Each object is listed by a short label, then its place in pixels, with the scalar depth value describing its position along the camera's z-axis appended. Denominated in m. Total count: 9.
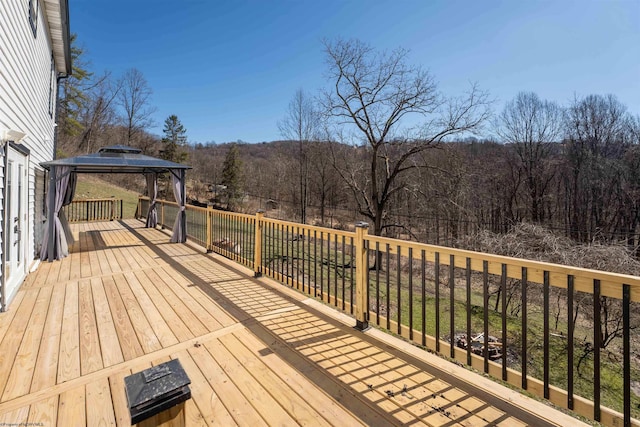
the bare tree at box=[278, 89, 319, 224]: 18.88
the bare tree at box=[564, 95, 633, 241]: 18.88
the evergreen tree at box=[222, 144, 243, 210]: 29.50
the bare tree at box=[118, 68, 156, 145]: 26.25
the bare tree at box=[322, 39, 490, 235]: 11.02
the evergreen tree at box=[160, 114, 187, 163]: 28.41
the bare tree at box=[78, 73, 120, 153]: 23.45
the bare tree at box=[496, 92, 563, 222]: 20.62
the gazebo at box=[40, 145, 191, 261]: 5.71
